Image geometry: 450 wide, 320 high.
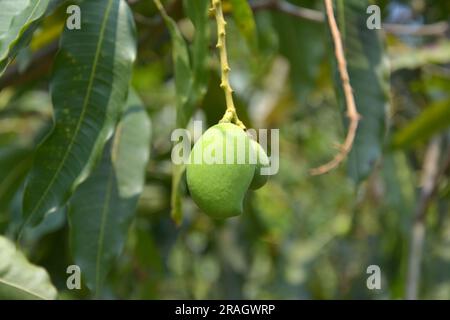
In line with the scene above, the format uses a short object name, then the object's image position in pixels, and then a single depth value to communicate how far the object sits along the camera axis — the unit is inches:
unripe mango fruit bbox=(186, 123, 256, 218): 38.0
